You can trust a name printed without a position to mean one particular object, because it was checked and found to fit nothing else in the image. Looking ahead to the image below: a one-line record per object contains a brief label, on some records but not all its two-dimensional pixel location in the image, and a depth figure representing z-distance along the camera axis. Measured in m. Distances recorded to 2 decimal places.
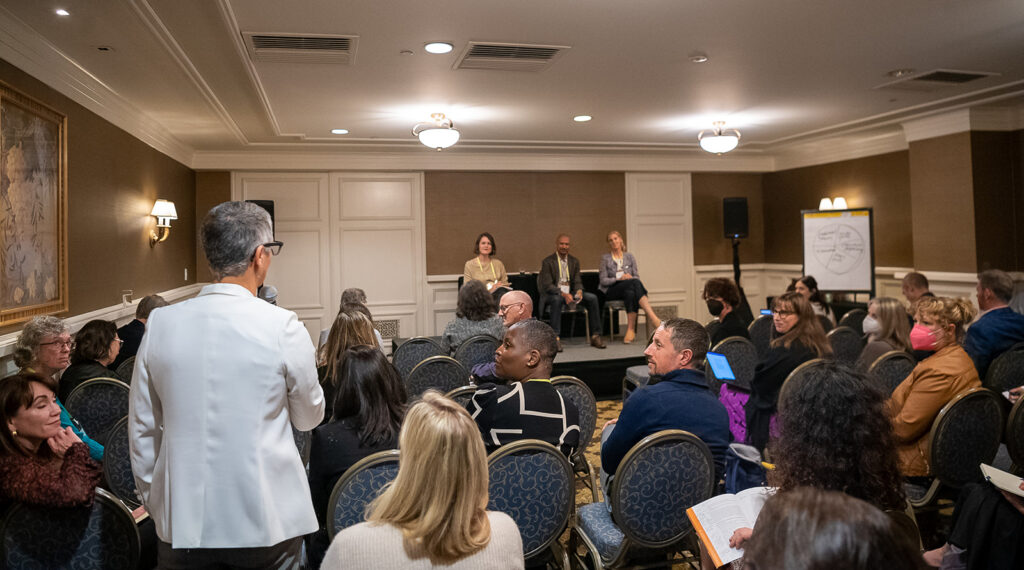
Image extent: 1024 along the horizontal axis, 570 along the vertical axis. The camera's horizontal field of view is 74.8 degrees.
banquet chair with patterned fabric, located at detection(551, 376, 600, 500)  3.47
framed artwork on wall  4.05
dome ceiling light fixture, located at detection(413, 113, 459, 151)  6.88
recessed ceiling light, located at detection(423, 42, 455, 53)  4.84
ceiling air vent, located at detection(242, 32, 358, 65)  4.64
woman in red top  1.92
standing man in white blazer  1.65
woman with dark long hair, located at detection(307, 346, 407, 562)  2.30
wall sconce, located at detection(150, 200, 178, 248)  7.11
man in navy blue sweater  2.51
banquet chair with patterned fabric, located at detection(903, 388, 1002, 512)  2.98
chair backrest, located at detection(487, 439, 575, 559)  2.23
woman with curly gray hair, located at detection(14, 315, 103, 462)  3.69
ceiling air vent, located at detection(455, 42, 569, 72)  4.98
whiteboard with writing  8.79
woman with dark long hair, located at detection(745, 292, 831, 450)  3.79
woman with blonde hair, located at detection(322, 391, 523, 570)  1.36
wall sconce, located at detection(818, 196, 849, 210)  9.54
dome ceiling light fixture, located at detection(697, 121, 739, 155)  7.71
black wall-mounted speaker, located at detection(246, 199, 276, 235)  8.91
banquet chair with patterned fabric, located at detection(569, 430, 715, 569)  2.30
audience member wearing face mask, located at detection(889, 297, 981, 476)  3.15
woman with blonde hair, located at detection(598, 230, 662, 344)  8.30
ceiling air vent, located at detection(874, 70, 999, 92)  6.09
